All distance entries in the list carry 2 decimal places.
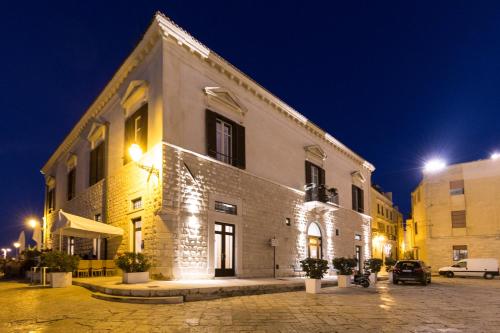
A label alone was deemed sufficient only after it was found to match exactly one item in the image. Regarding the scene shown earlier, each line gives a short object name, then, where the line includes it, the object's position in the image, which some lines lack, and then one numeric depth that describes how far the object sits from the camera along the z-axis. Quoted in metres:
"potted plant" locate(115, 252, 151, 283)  11.70
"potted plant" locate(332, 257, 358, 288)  16.28
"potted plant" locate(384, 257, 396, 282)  23.97
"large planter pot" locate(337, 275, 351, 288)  16.27
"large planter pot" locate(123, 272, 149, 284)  11.62
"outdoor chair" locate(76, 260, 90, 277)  14.84
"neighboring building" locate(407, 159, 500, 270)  33.84
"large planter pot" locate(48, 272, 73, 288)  12.63
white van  28.84
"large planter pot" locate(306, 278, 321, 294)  13.20
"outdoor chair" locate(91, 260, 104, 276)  15.25
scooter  16.38
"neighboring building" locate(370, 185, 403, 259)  40.62
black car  20.14
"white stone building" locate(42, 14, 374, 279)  13.92
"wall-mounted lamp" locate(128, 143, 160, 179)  13.18
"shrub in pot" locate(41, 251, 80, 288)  12.69
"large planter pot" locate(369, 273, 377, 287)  19.66
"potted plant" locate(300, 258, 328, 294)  13.23
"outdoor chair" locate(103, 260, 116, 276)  15.73
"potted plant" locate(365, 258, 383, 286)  19.55
